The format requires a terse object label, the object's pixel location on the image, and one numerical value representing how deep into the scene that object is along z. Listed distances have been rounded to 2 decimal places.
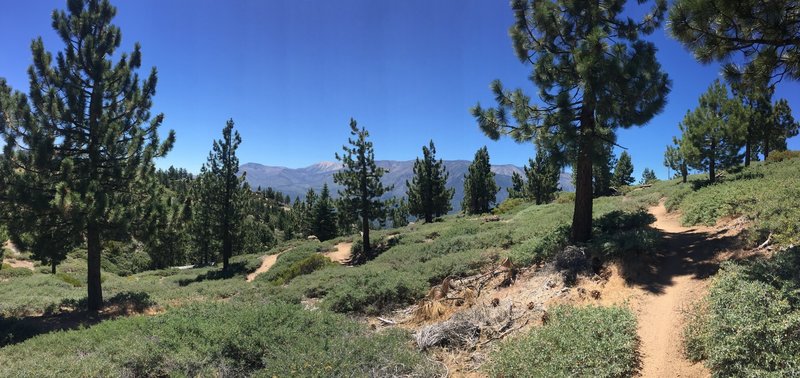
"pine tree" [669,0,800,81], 6.61
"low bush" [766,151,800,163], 29.38
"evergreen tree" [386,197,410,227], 30.11
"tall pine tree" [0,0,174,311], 13.14
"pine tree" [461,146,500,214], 52.81
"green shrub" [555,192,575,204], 35.29
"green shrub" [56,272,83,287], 23.20
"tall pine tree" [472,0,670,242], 10.52
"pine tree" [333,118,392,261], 28.98
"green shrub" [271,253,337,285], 21.75
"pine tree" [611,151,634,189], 71.12
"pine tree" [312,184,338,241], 48.66
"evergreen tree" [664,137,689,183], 29.24
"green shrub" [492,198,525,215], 45.44
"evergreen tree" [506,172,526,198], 65.19
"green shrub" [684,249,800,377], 4.71
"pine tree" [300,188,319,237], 53.37
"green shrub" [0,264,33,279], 26.27
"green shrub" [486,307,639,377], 5.74
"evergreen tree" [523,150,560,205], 48.56
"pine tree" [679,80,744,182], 24.00
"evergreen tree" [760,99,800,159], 28.19
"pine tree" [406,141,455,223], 43.22
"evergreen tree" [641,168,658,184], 101.39
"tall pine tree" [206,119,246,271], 30.06
